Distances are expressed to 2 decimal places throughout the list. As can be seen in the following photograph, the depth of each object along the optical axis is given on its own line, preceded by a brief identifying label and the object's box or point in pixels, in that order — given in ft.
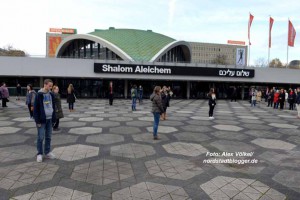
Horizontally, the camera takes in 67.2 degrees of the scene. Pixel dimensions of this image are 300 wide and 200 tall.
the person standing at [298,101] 45.29
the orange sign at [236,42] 394.93
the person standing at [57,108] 27.07
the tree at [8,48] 244.73
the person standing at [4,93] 50.08
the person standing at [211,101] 39.19
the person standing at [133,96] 49.06
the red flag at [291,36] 101.14
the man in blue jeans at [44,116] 17.02
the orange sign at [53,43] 355.36
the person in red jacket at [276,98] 61.70
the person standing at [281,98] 59.57
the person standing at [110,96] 59.31
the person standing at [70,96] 44.91
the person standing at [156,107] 24.36
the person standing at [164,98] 38.47
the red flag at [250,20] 107.55
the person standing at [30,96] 31.36
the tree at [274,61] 331.16
